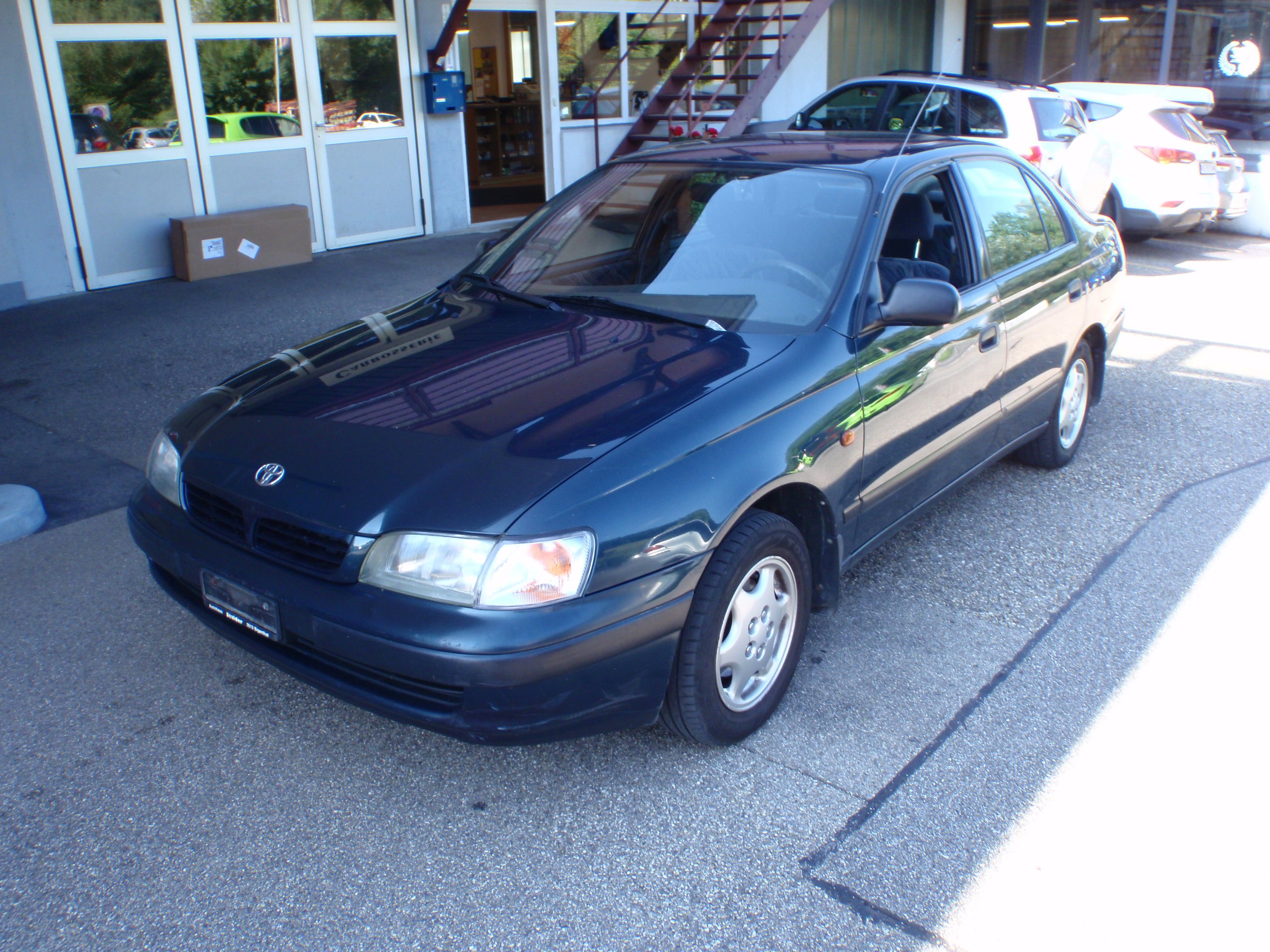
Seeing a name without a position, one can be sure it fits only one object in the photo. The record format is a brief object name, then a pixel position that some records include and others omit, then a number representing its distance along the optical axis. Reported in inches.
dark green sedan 99.1
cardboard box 355.6
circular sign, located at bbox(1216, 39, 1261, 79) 567.8
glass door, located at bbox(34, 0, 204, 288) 327.3
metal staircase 501.4
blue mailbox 419.2
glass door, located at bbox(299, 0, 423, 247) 394.6
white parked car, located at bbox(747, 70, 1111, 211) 366.0
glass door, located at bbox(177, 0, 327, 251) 360.5
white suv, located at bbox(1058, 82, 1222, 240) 409.7
